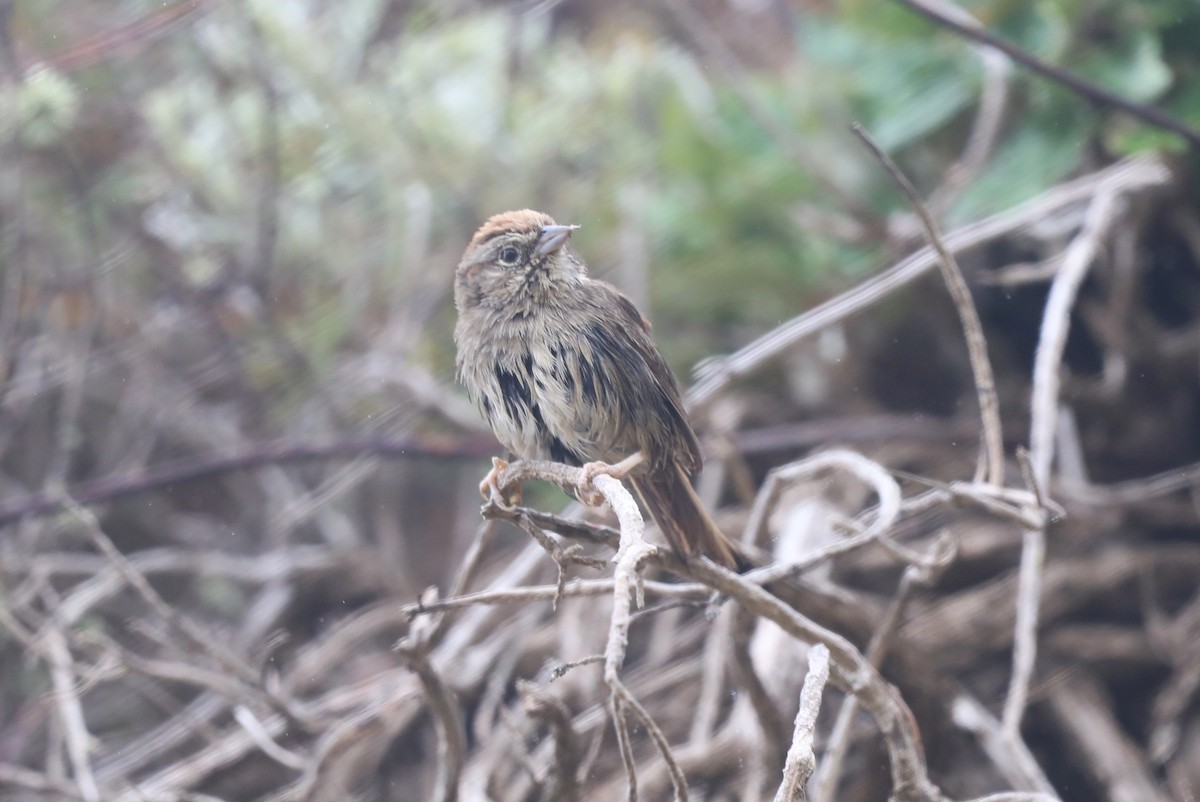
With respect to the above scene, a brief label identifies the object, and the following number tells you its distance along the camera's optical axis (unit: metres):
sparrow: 5.24
